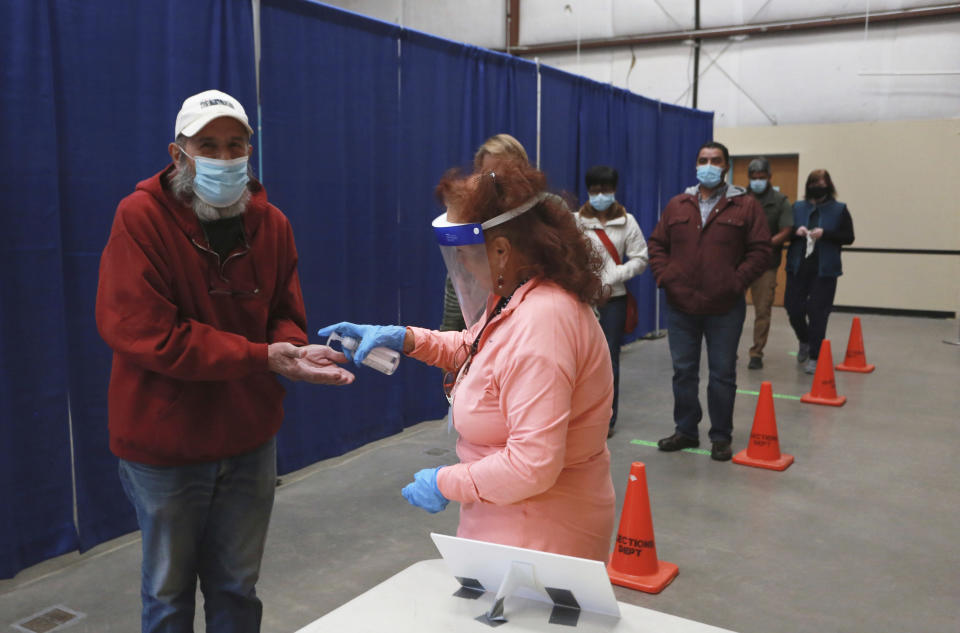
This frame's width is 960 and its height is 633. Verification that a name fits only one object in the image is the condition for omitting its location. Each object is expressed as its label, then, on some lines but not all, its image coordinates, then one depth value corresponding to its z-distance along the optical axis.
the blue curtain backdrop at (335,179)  4.13
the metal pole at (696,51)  11.88
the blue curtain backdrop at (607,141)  6.84
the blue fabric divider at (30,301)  2.94
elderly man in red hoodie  1.79
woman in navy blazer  6.81
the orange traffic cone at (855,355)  7.25
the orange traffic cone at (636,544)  3.12
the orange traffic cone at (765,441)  4.55
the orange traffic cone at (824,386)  5.97
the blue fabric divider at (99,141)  3.15
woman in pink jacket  1.46
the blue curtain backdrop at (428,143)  5.05
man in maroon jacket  4.43
